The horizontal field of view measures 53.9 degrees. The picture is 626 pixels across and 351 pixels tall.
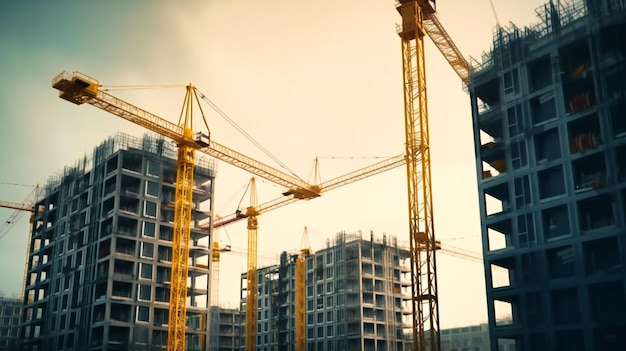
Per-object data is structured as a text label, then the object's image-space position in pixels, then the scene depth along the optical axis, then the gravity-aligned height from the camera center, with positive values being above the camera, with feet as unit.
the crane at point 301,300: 410.72 +33.38
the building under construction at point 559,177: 168.55 +50.35
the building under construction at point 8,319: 489.67 +26.95
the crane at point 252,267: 388.57 +51.53
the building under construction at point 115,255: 272.31 +44.96
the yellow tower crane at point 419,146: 200.03 +69.37
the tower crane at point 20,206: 400.88 +93.20
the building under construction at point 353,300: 401.49 +33.27
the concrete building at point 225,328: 500.74 +18.85
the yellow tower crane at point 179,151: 236.22 +88.61
